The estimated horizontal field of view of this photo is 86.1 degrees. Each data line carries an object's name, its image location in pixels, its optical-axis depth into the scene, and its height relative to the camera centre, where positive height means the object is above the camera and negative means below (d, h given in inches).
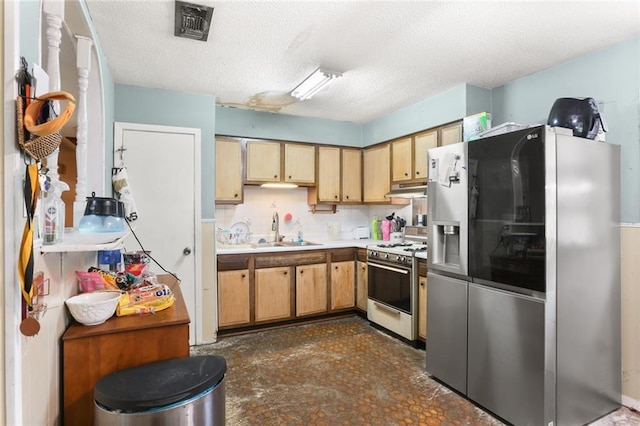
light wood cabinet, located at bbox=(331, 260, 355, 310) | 160.9 -34.9
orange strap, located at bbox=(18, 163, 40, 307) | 35.4 -2.9
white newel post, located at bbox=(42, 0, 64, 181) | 50.6 +26.8
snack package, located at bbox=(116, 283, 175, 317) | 65.6 -17.7
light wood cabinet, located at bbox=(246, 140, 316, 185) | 158.7 +23.7
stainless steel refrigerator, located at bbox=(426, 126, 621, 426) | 76.5 -16.0
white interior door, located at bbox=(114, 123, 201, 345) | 126.0 +6.4
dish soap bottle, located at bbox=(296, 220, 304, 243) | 177.2 -10.5
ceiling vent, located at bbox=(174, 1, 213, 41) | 79.4 +47.0
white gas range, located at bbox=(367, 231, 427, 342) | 128.2 -30.3
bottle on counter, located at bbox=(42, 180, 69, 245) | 44.3 -0.6
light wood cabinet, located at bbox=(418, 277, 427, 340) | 123.7 -34.6
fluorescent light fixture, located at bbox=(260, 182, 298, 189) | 164.6 +13.0
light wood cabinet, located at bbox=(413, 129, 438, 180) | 137.9 +26.3
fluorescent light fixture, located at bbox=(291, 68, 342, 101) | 113.6 +45.5
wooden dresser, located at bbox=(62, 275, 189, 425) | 54.7 -23.3
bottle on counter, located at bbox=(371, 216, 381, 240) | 185.0 -9.6
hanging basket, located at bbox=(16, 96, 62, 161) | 35.6 +7.9
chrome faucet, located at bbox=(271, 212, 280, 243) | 171.5 -7.2
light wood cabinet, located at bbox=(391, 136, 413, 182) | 150.0 +23.5
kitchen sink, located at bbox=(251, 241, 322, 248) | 161.4 -15.8
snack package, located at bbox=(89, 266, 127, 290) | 72.8 -14.8
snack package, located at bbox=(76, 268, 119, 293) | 69.9 -14.4
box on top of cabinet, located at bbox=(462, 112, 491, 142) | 110.3 +28.4
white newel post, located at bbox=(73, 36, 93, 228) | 67.4 +15.7
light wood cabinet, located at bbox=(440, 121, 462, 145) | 126.8 +29.7
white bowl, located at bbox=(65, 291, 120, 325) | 58.0 -16.8
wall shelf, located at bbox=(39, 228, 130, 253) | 43.8 -4.2
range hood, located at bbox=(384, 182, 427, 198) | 142.3 +9.0
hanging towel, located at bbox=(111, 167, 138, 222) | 105.8 +6.3
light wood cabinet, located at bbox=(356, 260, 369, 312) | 159.9 -35.0
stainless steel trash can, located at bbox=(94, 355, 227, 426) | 46.9 -26.1
